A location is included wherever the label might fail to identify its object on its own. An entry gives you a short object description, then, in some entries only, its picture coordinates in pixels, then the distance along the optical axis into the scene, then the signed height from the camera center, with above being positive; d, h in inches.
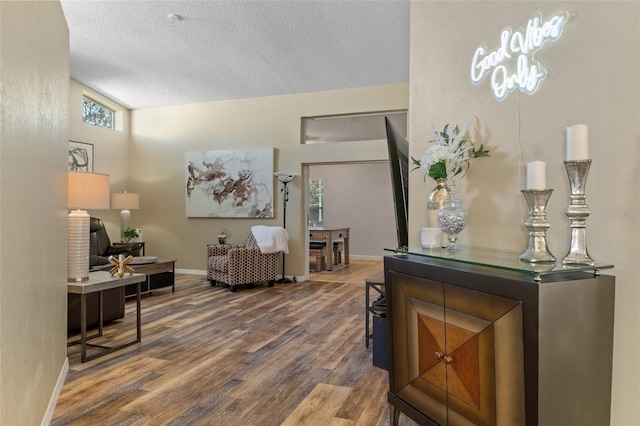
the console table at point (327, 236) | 296.5 -19.1
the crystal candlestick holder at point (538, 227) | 56.1 -2.2
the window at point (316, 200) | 391.5 +10.6
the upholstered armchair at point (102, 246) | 224.9 -21.0
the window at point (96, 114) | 257.4 +65.1
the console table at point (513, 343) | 48.3 -17.7
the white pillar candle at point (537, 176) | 56.7 +5.1
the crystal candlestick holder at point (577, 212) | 54.8 -0.1
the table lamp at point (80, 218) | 111.7 -2.3
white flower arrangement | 74.6 +10.8
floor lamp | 252.2 +13.4
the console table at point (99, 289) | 108.8 -22.1
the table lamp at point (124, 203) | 263.0 +4.7
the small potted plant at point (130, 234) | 262.7 -15.9
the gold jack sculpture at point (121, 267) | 123.7 -17.9
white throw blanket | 233.9 -16.8
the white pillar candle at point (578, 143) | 54.6 +9.5
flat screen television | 90.1 +6.2
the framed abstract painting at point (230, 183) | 261.7 +18.6
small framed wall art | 243.3 +33.9
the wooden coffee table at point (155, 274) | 196.8 -34.1
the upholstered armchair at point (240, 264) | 220.1 -30.8
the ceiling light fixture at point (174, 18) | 165.2 +80.4
